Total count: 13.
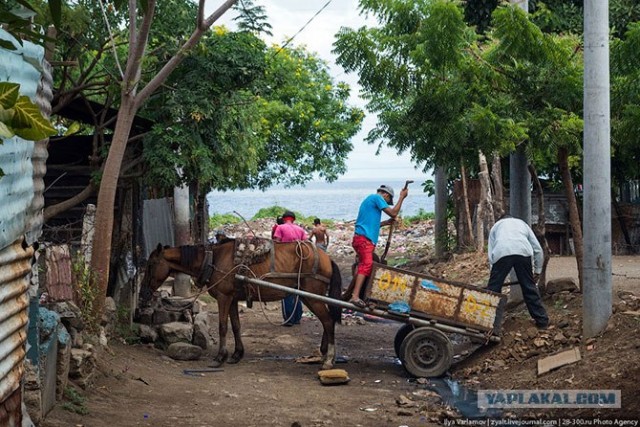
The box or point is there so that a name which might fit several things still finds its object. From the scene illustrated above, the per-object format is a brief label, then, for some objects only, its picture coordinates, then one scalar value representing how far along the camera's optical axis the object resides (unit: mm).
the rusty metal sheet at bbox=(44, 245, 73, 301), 9180
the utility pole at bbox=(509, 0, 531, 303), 14290
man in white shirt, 12125
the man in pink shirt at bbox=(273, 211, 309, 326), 15336
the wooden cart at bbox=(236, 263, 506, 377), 11547
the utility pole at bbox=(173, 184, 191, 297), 17766
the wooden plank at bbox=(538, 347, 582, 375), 10562
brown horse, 12703
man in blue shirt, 11844
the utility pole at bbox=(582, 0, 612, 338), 10875
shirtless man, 19523
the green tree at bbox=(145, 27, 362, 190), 13320
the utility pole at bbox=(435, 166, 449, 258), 24797
